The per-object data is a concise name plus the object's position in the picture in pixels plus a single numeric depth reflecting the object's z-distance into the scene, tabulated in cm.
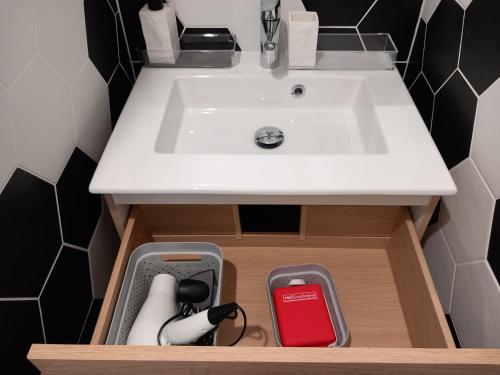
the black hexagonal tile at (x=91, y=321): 84
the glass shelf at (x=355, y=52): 97
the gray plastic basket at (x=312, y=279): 80
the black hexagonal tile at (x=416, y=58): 98
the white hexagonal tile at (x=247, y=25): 98
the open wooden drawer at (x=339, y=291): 50
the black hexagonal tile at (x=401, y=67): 105
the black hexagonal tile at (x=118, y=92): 97
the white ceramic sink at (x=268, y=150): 71
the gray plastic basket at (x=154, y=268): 73
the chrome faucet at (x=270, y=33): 87
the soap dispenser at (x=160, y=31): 90
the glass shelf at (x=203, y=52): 99
